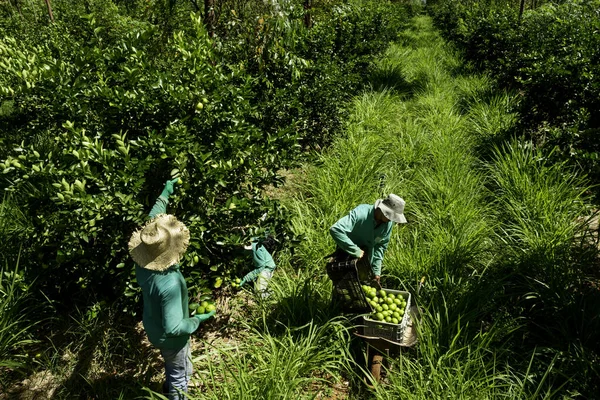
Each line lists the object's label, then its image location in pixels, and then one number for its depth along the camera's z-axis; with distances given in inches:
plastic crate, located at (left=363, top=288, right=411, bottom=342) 110.3
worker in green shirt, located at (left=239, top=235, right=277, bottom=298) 141.9
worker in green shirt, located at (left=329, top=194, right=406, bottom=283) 116.2
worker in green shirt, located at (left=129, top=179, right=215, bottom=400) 90.7
